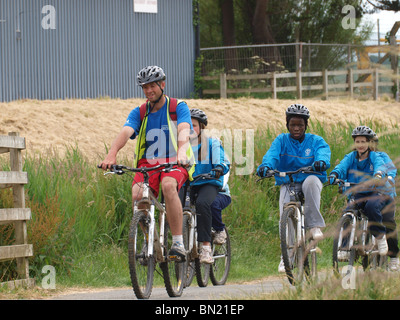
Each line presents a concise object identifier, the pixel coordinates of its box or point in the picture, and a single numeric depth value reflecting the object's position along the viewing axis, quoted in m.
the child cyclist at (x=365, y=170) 18.36
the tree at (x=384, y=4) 56.89
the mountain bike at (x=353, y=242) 17.74
